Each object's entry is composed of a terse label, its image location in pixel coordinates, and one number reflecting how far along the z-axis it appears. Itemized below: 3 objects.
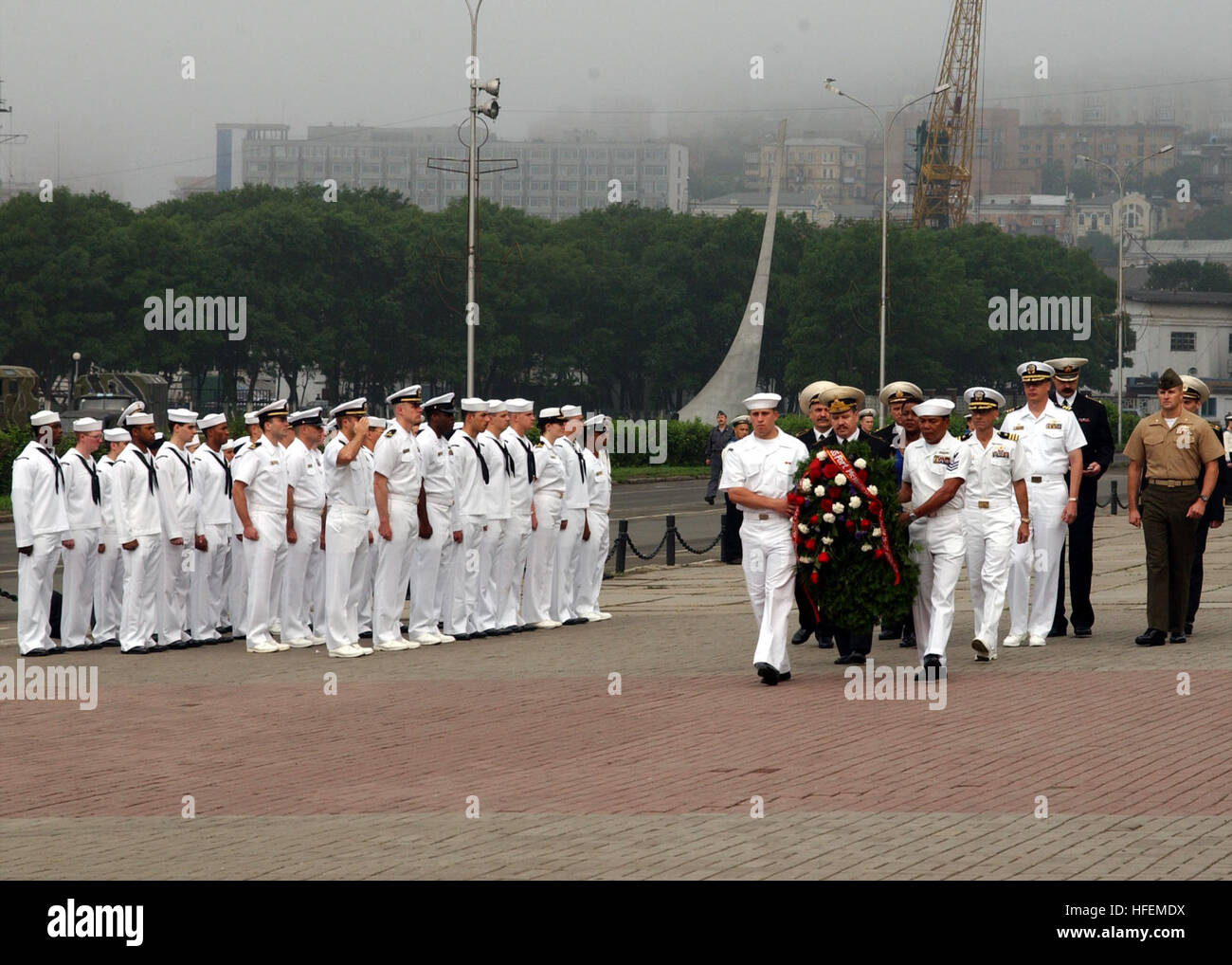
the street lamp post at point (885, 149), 49.91
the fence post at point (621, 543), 22.61
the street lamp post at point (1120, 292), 70.38
